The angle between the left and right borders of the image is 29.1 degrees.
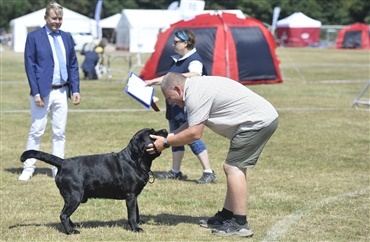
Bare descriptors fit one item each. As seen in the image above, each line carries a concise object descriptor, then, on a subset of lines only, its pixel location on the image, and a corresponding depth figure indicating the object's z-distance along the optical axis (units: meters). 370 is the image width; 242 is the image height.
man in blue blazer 7.96
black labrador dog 5.79
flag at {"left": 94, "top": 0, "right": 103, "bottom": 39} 47.00
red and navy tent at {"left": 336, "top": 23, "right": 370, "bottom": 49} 63.44
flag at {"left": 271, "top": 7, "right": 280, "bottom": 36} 43.22
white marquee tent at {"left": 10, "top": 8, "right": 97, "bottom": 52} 50.41
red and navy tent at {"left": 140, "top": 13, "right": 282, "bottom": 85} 21.34
